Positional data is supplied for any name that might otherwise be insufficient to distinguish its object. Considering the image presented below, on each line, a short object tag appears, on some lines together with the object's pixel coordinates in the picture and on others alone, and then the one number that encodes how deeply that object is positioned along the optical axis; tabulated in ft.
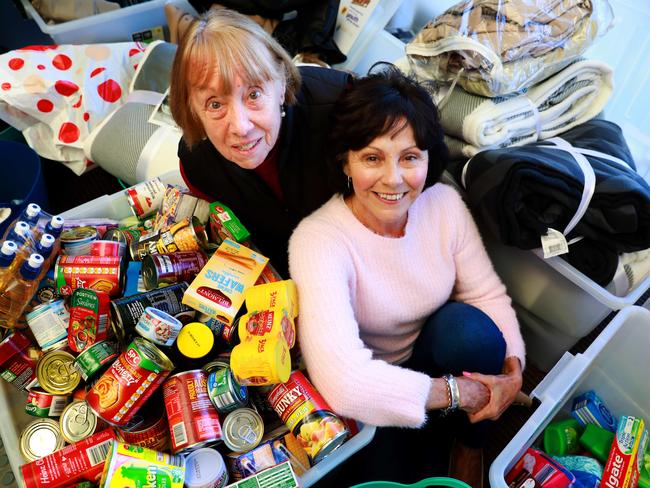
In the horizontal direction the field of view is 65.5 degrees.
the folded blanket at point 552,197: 3.45
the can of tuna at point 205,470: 2.87
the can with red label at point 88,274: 3.58
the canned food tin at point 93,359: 3.12
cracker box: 3.39
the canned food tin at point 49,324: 3.38
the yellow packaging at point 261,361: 2.92
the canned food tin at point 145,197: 4.43
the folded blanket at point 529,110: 4.01
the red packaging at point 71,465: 2.89
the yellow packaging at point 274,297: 3.14
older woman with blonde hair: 3.13
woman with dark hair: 3.12
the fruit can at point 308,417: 2.97
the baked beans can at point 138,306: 3.27
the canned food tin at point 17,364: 3.35
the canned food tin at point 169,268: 3.58
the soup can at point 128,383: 2.95
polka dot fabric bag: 5.58
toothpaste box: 3.38
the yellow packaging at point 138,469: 2.67
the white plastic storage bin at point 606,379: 3.16
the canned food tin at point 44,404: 3.24
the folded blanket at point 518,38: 3.83
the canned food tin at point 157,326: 3.06
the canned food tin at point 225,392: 3.10
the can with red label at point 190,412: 2.97
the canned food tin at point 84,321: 3.28
